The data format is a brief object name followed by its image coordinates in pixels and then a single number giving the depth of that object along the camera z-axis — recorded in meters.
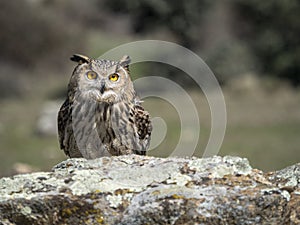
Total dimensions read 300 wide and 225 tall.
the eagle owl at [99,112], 12.71
